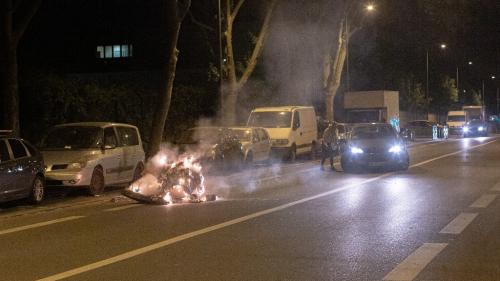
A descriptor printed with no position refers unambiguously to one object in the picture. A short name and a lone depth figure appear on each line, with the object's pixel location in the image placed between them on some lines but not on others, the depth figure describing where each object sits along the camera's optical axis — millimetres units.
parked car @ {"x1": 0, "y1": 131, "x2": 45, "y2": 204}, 13523
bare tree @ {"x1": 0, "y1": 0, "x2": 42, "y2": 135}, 17656
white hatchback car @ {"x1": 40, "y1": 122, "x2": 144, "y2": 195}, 15711
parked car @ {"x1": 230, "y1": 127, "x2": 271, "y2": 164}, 23444
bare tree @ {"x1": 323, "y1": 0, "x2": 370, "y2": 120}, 40000
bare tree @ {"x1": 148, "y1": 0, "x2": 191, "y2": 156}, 21203
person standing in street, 22562
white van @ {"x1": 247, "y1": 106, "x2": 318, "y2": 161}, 26625
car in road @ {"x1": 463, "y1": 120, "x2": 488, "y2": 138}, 57000
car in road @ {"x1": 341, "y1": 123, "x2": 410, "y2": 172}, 20984
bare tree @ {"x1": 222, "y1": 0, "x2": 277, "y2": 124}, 28531
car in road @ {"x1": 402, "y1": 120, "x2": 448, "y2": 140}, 52594
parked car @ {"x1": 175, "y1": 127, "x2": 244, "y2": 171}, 21641
